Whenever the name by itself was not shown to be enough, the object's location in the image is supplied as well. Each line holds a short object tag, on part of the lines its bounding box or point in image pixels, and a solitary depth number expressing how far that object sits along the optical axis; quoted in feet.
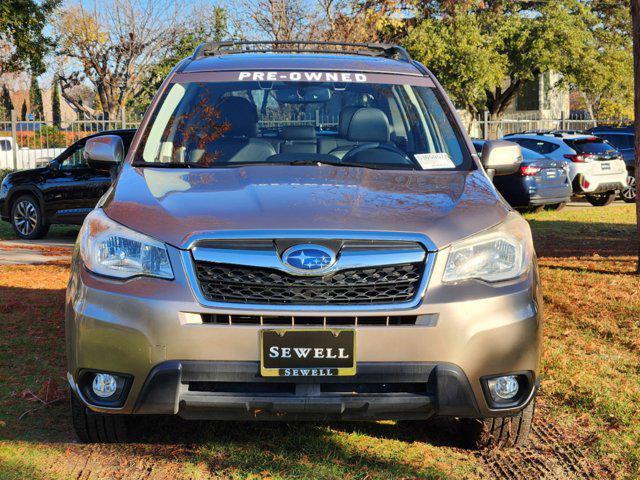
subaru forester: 10.22
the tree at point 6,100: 197.81
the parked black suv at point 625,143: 64.75
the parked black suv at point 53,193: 40.27
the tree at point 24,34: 67.36
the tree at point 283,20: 71.00
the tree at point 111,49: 103.24
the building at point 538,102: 181.98
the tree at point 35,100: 210.77
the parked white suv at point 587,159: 58.95
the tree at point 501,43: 108.99
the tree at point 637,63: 26.25
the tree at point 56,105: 190.19
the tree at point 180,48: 95.52
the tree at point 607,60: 114.52
